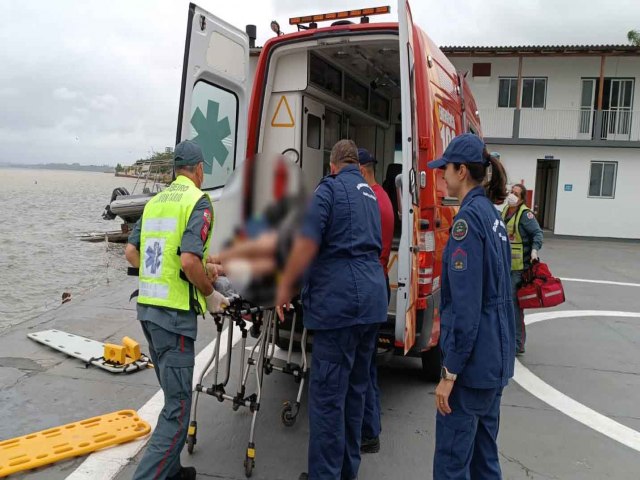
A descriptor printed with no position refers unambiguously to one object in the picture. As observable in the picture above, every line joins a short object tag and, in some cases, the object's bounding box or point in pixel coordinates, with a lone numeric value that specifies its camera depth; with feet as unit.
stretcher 10.49
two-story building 65.10
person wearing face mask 18.07
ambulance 11.66
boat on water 43.34
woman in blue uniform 7.63
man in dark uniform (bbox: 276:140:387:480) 9.17
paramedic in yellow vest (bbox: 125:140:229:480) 9.12
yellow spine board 10.55
